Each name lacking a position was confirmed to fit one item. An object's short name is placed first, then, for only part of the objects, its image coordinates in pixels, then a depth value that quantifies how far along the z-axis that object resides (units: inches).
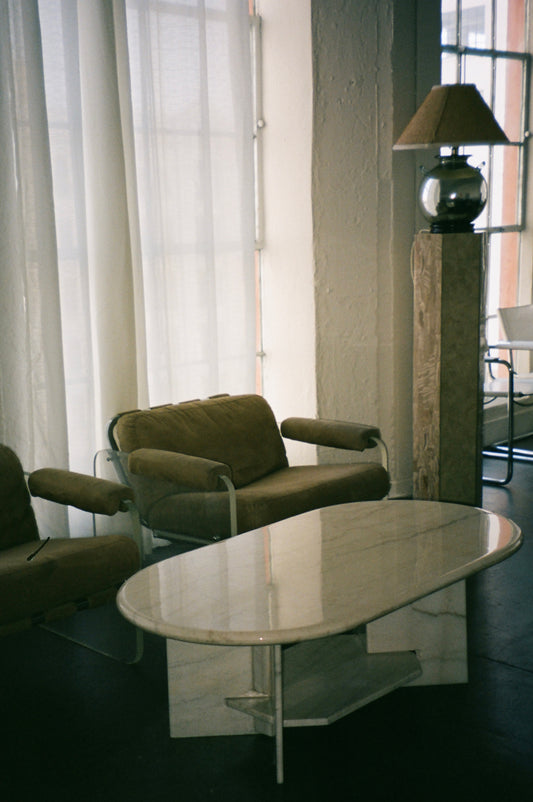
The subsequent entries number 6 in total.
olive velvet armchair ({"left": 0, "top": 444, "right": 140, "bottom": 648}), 102.5
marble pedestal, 159.0
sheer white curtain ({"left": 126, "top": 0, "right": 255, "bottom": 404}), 149.3
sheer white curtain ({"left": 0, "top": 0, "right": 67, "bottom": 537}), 129.0
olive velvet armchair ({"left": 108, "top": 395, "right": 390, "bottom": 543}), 127.7
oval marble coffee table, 85.7
